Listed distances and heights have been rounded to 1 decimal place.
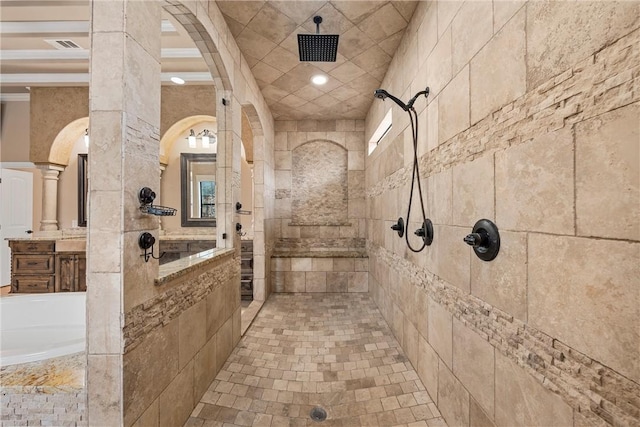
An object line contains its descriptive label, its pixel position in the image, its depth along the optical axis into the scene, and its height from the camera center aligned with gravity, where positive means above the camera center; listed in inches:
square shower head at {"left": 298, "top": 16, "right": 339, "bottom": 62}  78.2 +57.5
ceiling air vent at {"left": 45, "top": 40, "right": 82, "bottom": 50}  116.0 +83.3
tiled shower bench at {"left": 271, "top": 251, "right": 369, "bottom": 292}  150.8 -35.1
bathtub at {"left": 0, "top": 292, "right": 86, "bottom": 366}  79.9 -36.1
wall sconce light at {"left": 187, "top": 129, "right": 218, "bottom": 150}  150.6 +48.4
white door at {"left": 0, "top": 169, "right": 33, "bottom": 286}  163.0 +4.8
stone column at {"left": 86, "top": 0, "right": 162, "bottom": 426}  40.3 -0.2
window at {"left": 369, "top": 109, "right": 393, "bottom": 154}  111.9 +44.0
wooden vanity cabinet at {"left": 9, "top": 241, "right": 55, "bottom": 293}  131.9 -27.2
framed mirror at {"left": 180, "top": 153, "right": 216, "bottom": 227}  156.5 +17.4
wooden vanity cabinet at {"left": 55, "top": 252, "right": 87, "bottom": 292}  133.6 -30.1
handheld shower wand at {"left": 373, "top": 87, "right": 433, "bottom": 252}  64.2 +12.0
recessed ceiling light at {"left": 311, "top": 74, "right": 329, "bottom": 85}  110.6 +63.2
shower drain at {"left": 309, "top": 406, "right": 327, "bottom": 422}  59.9 -49.3
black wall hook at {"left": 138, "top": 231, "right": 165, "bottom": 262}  44.1 -4.8
